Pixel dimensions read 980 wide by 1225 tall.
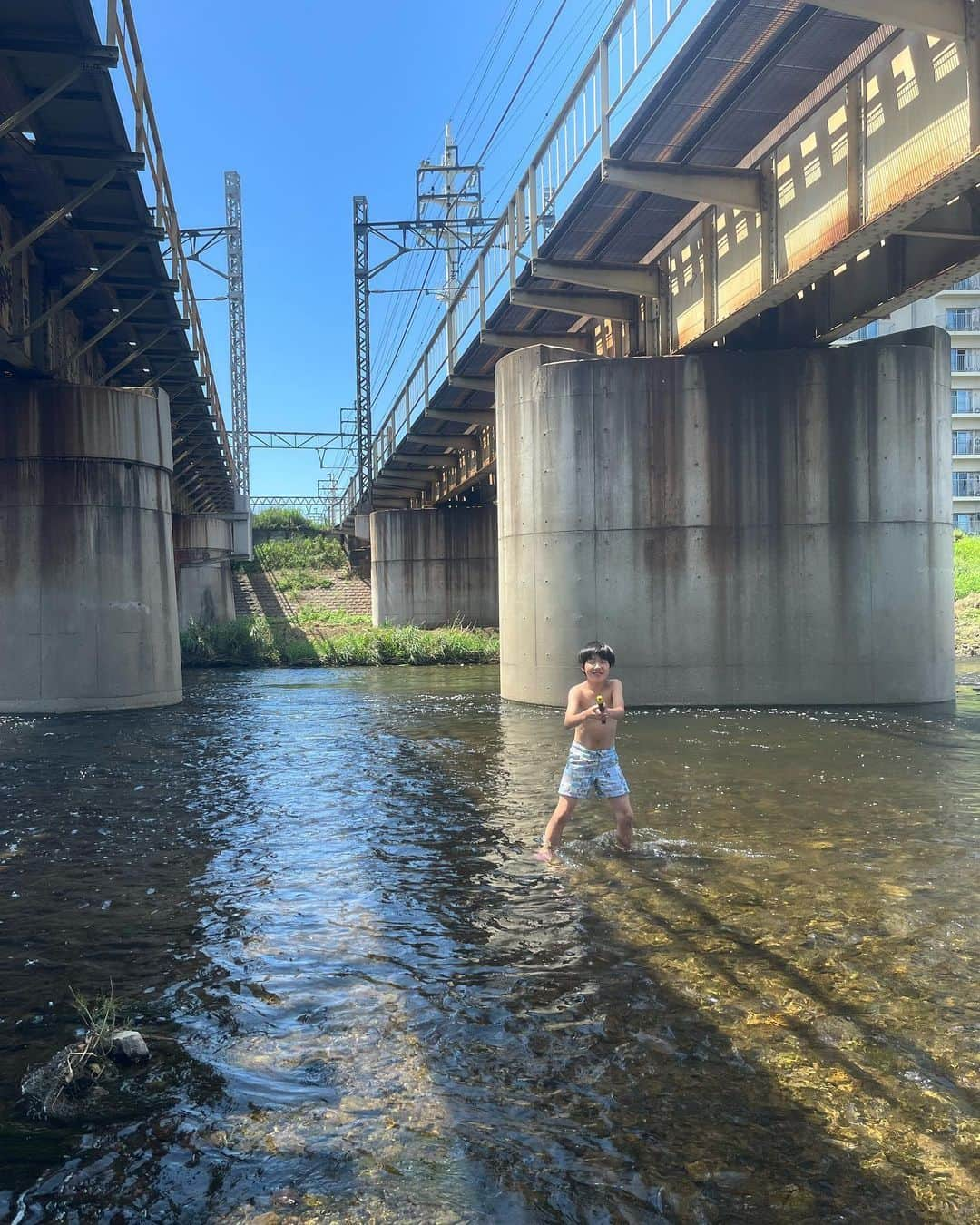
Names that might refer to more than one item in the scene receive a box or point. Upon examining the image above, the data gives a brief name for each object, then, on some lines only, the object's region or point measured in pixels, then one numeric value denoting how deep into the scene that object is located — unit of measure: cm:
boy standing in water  770
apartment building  7769
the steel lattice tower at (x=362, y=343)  4794
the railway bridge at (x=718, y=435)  1328
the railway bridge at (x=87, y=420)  1353
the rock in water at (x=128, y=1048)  425
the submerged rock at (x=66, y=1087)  385
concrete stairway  5575
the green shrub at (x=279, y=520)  6762
